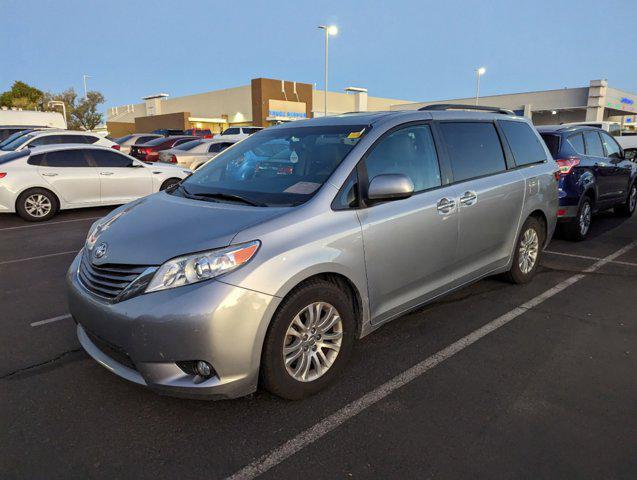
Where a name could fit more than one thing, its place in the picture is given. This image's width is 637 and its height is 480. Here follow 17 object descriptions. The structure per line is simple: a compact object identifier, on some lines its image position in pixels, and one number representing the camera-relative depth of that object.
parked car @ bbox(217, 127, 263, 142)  27.42
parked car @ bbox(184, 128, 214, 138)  34.80
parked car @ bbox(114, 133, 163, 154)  23.12
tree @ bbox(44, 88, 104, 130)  63.66
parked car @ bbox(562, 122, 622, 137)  19.33
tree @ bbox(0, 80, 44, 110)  54.12
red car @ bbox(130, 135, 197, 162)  16.75
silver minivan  2.66
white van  24.17
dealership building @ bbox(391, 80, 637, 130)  42.72
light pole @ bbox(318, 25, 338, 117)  27.41
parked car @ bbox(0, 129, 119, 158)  13.24
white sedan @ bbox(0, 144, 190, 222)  9.48
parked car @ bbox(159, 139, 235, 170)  14.85
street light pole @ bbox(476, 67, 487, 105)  44.05
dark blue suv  7.17
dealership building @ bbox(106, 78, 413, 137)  44.88
